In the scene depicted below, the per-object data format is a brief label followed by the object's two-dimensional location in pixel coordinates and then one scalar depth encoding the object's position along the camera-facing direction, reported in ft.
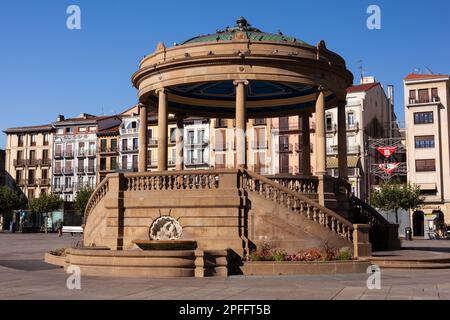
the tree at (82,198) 324.19
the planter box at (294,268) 64.64
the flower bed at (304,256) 67.51
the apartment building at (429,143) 262.88
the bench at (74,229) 267.08
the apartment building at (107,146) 350.43
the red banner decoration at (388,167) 253.14
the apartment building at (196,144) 313.53
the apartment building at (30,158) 379.55
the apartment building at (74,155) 361.08
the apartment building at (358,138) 273.13
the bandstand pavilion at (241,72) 80.74
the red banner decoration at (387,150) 247.01
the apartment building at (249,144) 297.74
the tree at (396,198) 231.91
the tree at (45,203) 335.06
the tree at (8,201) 348.38
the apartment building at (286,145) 290.35
